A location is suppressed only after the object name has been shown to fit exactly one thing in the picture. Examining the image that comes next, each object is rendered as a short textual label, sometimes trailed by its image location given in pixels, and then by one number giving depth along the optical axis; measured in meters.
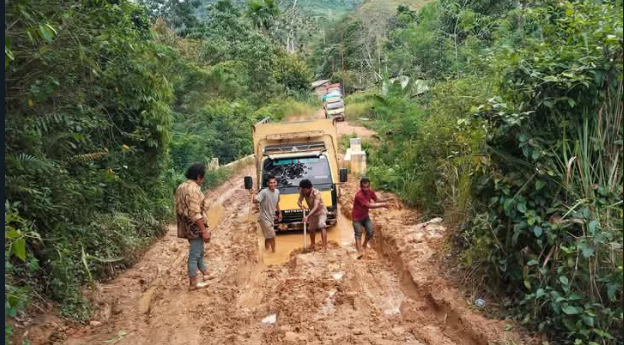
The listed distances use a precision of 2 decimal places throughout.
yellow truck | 11.45
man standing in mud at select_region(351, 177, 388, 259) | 9.52
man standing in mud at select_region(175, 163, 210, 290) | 7.14
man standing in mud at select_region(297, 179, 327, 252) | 9.92
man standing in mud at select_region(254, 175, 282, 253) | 9.62
